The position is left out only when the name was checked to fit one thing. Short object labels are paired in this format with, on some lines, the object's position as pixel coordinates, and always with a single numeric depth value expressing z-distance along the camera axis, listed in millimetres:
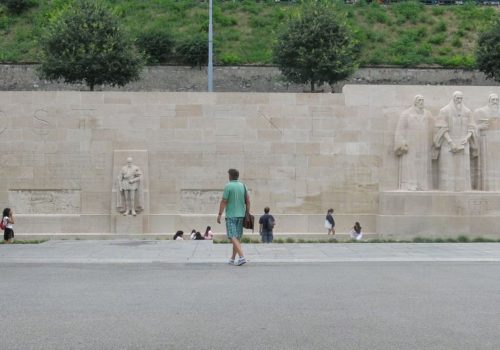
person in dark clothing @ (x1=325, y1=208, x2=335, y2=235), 23750
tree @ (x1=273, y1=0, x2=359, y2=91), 38125
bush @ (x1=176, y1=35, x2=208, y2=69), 48188
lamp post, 34188
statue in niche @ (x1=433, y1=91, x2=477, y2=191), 24000
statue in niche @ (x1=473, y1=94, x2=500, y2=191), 24484
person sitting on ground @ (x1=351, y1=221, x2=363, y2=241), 23459
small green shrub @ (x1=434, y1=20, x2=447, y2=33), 57469
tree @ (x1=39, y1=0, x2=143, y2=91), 33812
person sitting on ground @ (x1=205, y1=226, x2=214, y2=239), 22938
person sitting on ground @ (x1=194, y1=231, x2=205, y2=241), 22609
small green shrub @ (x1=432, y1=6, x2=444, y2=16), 60891
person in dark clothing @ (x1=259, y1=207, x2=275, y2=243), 21611
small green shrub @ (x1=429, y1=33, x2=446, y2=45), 55312
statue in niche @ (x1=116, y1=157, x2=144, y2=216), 23562
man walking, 13641
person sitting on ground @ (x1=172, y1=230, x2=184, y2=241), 22619
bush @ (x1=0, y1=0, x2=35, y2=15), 59156
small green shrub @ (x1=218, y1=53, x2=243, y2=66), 48781
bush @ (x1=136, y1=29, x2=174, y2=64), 48688
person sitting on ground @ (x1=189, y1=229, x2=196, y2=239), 22969
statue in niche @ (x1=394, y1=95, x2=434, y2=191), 24125
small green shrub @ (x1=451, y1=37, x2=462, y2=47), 54381
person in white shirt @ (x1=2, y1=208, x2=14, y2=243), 21266
